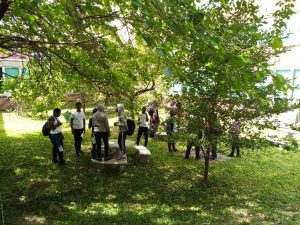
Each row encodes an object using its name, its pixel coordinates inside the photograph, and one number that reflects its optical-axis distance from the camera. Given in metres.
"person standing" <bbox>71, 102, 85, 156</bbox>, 10.14
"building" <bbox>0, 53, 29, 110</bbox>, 23.17
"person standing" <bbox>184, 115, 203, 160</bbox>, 8.05
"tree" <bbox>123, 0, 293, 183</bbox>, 3.54
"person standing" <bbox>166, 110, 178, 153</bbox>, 8.46
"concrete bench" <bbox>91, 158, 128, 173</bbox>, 9.37
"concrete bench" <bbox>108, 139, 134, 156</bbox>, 10.74
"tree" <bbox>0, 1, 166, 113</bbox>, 6.54
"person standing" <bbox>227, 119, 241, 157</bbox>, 7.73
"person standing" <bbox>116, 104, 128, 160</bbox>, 9.38
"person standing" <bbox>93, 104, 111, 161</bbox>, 9.02
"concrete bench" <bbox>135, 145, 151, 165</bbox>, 10.73
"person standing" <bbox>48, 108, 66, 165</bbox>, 9.05
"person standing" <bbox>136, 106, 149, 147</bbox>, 11.84
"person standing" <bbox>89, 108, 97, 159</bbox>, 9.84
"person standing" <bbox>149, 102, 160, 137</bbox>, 12.44
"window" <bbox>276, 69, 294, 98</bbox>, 19.31
